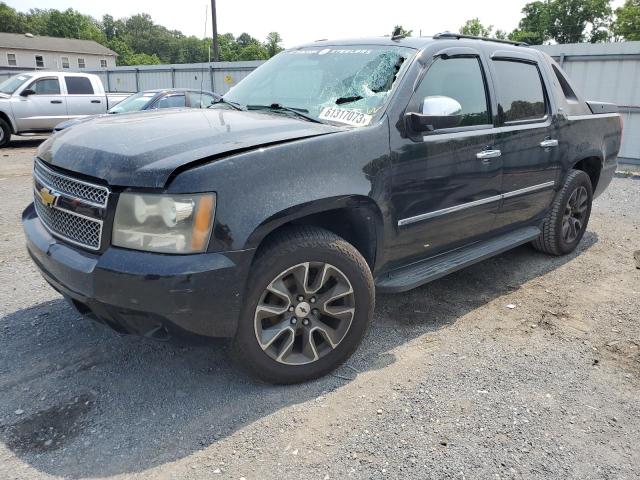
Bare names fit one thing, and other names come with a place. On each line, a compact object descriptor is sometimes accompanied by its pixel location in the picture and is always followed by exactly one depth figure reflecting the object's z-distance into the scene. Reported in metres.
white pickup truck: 13.10
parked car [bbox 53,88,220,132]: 10.62
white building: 57.25
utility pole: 20.51
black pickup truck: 2.38
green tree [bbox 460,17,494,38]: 65.81
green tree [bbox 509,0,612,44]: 69.81
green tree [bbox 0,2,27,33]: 81.18
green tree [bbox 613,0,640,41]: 57.59
